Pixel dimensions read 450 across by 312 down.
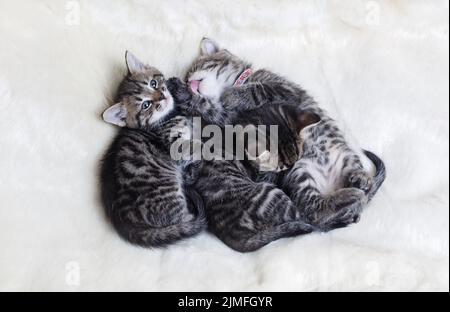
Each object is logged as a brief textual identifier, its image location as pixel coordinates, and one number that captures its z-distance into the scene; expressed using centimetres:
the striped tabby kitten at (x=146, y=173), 63
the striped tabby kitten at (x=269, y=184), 63
